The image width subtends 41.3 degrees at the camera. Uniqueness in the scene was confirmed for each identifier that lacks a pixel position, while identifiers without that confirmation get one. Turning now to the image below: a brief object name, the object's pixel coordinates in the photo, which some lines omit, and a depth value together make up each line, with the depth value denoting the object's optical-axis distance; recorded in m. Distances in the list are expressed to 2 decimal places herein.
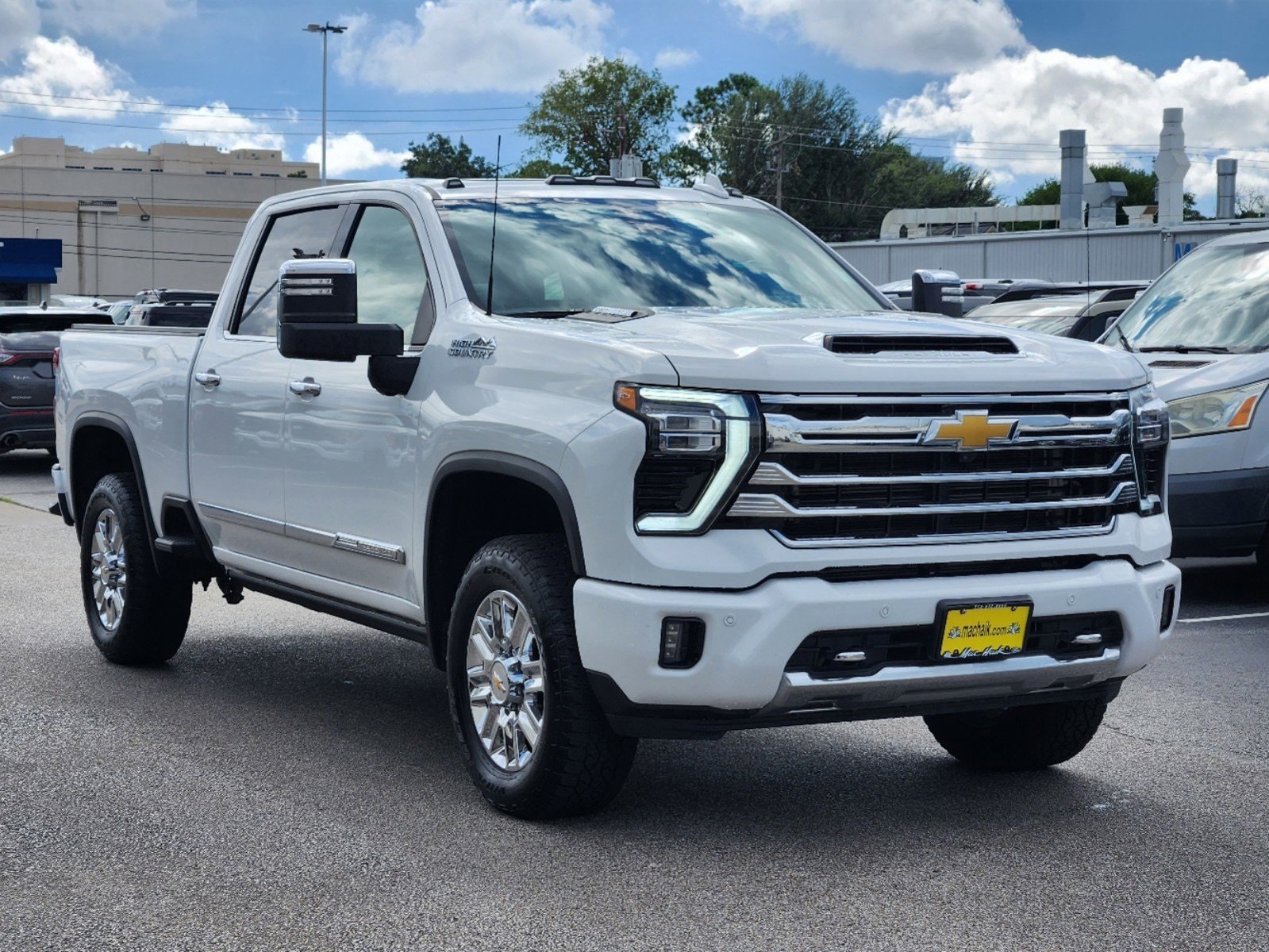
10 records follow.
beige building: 95.19
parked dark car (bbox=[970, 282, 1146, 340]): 13.18
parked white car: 9.22
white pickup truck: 4.55
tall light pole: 73.00
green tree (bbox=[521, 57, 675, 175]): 102.44
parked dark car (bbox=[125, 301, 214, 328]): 17.28
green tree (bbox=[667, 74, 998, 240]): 93.75
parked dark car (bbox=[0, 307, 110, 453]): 18.44
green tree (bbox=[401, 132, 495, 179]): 122.36
